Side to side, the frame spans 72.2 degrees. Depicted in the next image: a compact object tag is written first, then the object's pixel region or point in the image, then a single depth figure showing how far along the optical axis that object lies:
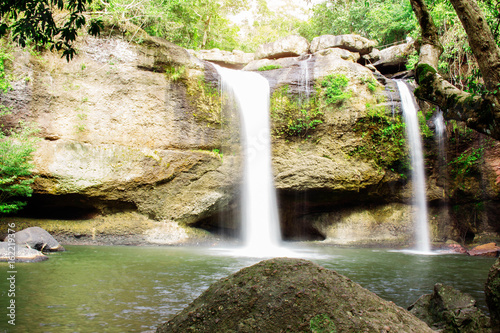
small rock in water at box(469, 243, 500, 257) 11.05
